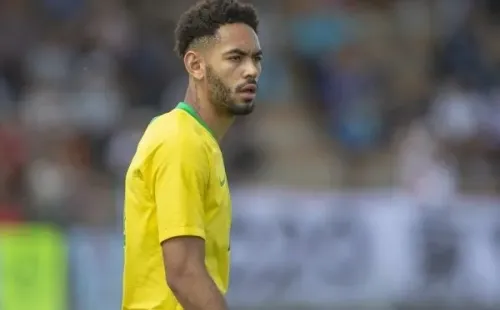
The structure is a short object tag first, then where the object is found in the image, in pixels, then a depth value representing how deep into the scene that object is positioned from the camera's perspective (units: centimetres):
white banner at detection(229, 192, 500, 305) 2491
